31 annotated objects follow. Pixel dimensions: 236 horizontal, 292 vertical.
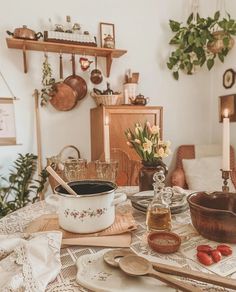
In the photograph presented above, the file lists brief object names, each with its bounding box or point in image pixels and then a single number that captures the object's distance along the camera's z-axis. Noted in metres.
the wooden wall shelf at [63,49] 2.10
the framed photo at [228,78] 2.73
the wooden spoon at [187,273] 0.51
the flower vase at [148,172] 1.11
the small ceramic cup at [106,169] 1.13
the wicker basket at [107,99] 2.25
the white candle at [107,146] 1.16
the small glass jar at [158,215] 0.81
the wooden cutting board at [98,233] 0.71
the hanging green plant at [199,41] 2.56
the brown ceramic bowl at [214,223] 0.68
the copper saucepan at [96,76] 2.42
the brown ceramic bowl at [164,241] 0.67
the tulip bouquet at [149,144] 1.09
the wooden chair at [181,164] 2.38
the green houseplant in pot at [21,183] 2.16
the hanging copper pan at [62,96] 2.27
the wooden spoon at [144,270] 0.50
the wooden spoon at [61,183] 0.73
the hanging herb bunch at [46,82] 2.26
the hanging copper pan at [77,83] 2.38
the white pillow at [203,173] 2.33
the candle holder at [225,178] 0.95
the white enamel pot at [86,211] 0.72
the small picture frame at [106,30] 2.47
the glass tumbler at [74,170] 1.13
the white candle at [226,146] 0.96
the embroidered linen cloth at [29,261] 0.51
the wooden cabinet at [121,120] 2.21
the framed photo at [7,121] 2.23
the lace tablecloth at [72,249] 0.55
